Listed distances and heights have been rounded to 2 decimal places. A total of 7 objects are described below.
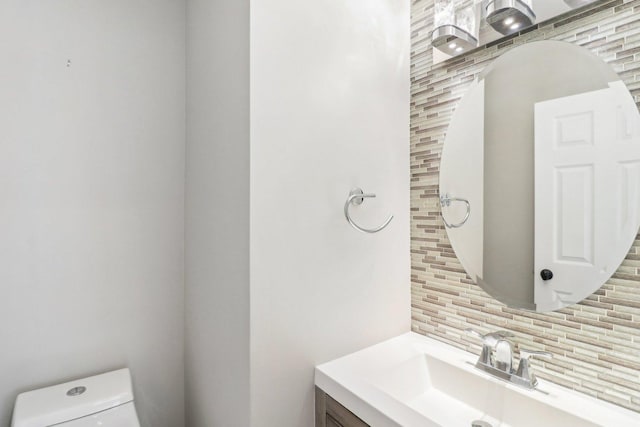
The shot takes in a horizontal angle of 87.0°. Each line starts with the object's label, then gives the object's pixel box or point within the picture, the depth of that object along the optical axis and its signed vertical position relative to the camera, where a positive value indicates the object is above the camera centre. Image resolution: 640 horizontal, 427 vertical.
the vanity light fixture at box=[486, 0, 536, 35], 0.94 +0.56
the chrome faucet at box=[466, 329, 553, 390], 0.91 -0.42
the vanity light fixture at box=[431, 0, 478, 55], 1.08 +0.60
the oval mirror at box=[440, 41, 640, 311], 0.83 +0.10
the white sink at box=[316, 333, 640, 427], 0.80 -0.49
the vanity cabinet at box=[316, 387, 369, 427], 0.90 -0.57
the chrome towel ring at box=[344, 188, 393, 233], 1.08 +0.04
